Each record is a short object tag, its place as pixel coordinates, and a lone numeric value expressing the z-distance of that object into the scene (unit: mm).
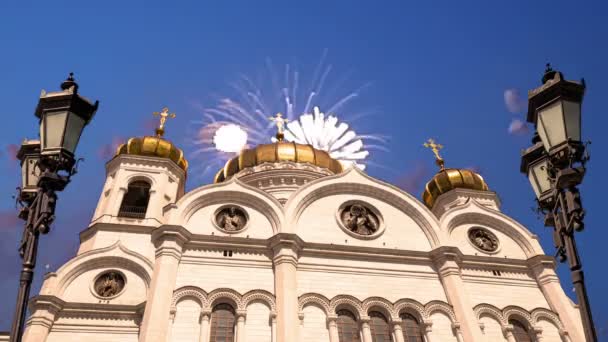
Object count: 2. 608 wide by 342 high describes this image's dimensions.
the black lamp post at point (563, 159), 6344
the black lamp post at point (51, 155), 6637
